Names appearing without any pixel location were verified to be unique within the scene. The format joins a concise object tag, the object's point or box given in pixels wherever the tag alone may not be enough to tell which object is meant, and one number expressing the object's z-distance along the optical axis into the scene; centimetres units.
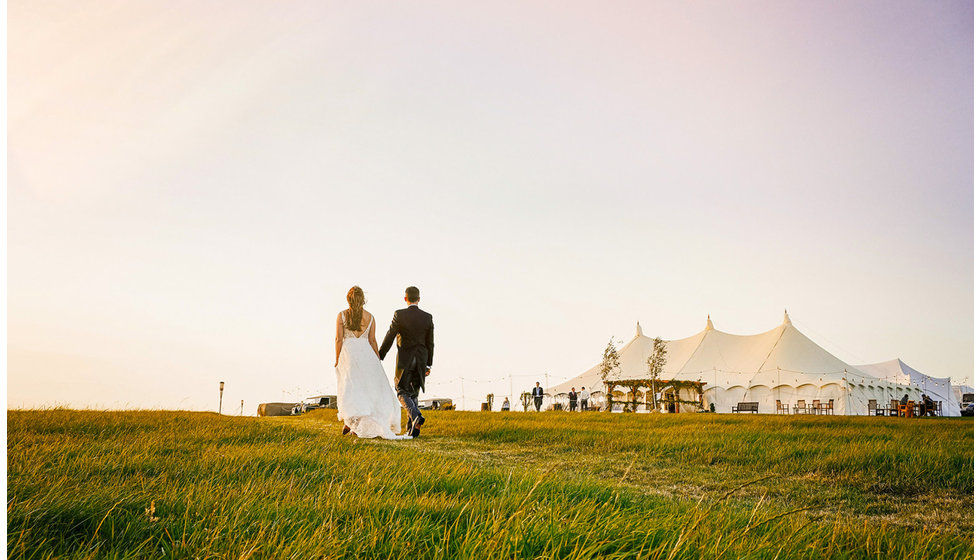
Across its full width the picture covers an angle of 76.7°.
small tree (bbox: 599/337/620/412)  4297
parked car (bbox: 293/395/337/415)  3388
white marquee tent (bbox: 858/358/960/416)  3719
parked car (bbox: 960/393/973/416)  3540
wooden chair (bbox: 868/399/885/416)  3251
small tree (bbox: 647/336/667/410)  3984
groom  835
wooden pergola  3515
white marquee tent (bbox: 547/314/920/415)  3478
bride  783
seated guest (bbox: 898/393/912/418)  2450
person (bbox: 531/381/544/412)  2884
